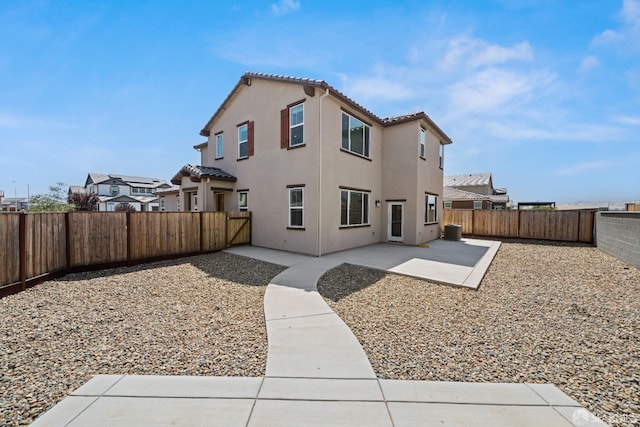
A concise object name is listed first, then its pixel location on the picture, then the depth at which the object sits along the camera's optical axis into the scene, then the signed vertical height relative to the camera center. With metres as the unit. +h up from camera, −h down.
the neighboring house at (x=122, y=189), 41.81 +3.53
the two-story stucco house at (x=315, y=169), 10.30 +1.91
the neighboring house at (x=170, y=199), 22.11 +0.90
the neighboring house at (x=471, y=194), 27.27 +1.99
